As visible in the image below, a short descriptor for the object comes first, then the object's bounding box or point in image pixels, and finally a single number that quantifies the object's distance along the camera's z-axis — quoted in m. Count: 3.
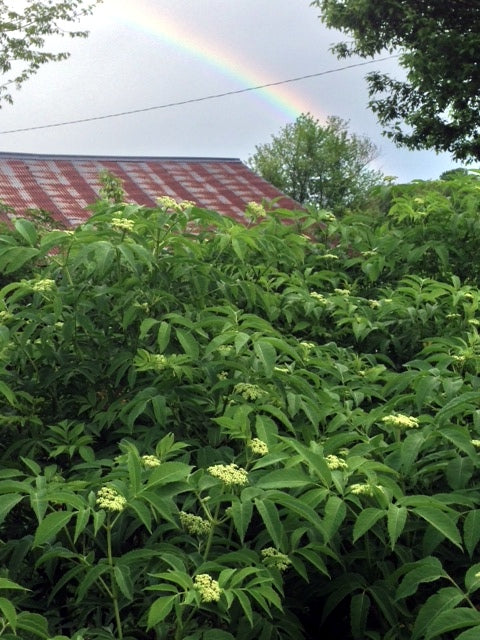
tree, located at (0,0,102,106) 25.88
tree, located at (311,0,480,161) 18.17
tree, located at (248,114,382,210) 34.09
